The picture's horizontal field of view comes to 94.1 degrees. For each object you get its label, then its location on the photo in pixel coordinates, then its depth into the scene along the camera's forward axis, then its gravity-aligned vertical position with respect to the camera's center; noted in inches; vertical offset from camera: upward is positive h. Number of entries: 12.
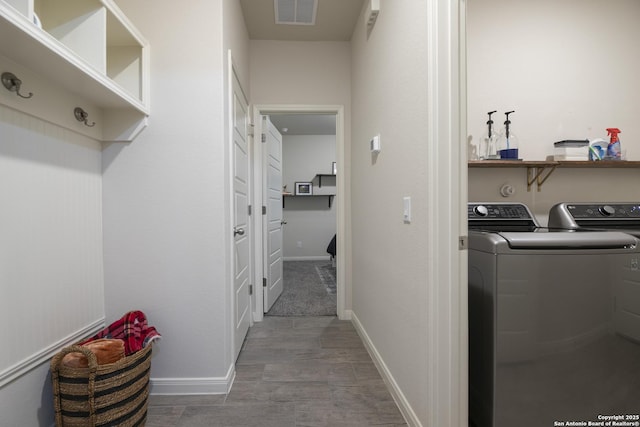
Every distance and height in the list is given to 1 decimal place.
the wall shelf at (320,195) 235.6 +7.8
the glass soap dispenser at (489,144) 73.5 +15.0
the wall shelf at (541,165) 69.6 +9.4
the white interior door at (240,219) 81.3 -3.9
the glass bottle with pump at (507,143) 71.7 +15.1
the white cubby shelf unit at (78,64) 37.8 +21.0
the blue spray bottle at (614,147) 73.6 +13.9
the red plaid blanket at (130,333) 58.8 -25.6
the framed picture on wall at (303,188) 239.3 +13.8
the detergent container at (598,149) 73.9 +13.6
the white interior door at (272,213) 117.6 -3.1
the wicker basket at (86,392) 47.9 -29.9
